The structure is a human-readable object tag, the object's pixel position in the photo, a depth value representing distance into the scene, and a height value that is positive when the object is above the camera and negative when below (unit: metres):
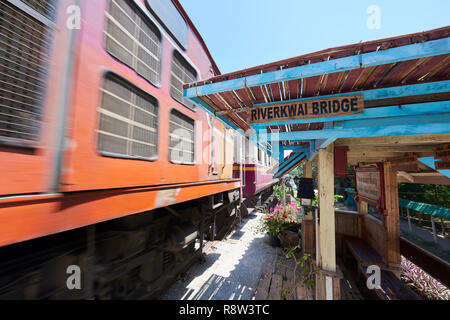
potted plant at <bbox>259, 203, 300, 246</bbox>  4.90 -1.61
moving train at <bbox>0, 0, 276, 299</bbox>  0.93 +0.18
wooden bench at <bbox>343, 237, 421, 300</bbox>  2.74 -1.98
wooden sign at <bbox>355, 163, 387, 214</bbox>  3.93 -0.32
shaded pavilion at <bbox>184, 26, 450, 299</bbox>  1.41 +0.87
